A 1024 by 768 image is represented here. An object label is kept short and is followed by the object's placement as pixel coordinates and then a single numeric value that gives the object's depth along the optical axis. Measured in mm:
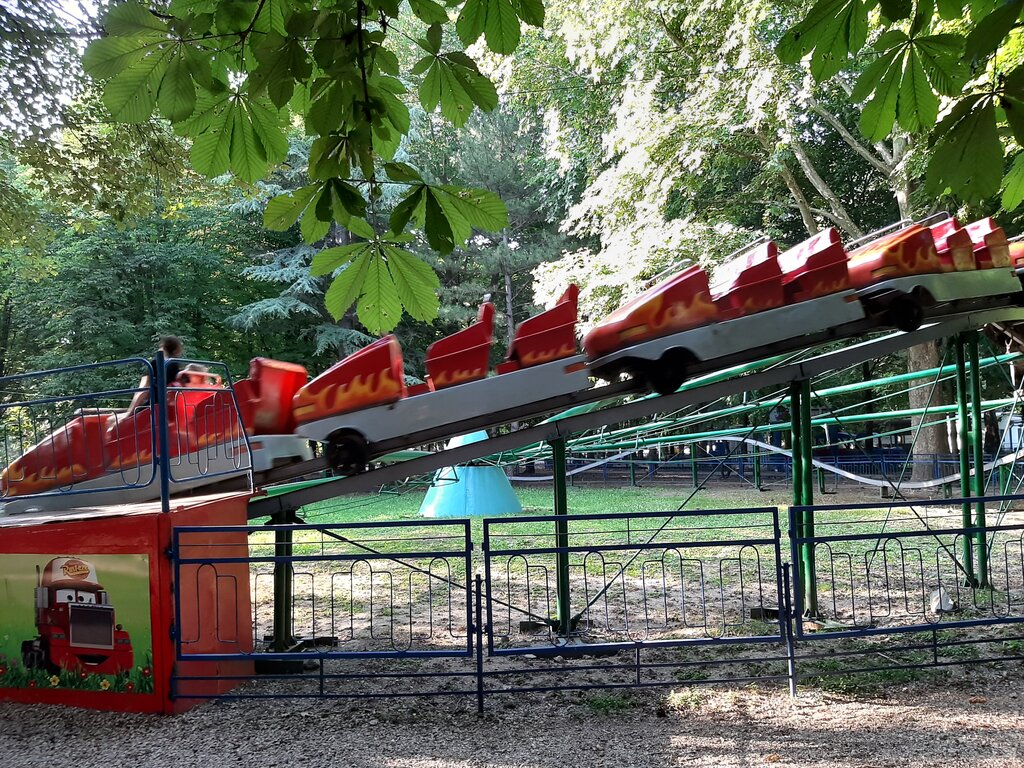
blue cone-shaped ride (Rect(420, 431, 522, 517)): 14883
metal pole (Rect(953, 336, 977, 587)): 7401
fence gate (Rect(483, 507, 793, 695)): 5160
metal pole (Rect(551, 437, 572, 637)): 6102
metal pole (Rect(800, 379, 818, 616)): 6637
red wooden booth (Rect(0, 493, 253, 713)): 4980
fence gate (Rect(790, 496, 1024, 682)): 5156
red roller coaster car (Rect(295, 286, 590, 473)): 6207
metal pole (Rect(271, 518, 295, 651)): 6012
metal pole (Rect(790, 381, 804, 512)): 6727
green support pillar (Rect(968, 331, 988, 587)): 7121
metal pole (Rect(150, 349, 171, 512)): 5039
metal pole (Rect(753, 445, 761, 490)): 18734
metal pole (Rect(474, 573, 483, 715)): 4969
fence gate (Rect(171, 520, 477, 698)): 5016
